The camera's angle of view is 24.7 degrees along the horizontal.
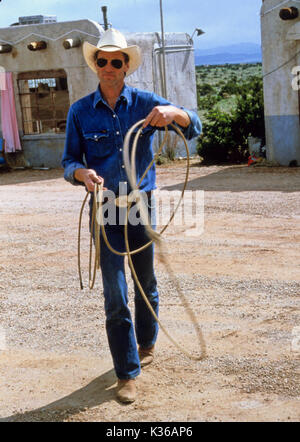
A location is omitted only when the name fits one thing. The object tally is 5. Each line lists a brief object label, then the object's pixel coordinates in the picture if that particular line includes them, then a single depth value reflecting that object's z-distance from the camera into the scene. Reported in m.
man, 3.79
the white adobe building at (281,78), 13.58
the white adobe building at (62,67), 16.31
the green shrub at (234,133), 15.92
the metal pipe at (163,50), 16.36
